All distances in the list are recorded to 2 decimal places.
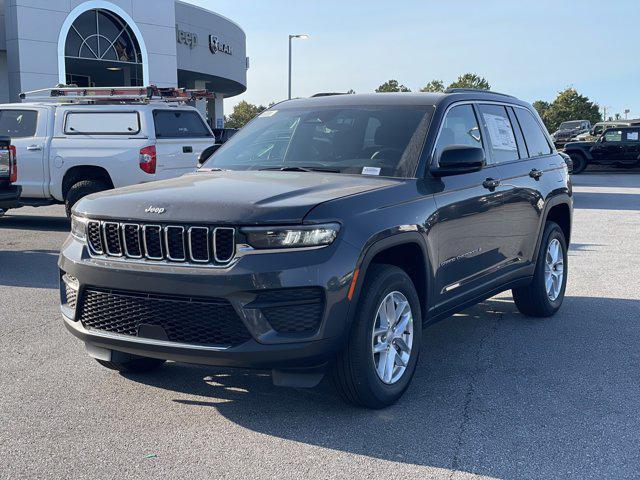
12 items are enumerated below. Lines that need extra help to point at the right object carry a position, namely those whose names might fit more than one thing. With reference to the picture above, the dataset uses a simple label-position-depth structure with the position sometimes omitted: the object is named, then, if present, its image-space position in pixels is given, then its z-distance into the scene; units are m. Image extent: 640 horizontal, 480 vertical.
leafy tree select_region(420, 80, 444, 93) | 72.95
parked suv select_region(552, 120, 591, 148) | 48.84
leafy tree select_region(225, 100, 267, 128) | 85.69
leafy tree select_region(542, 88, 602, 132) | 78.75
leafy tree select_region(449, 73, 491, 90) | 71.50
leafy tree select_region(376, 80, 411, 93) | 68.20
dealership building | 27.03
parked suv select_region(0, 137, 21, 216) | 9.76
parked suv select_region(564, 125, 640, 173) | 29.30
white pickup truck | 12.27
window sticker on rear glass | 6.04
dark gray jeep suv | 3.92
